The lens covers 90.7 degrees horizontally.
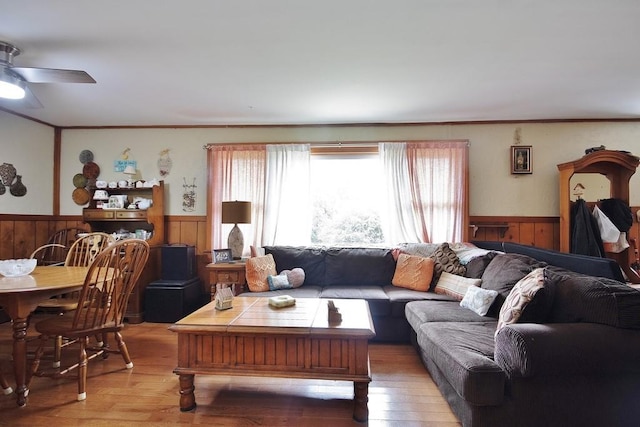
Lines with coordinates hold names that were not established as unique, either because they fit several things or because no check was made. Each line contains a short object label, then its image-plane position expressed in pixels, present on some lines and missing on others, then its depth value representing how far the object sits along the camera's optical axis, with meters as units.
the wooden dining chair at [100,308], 2.02
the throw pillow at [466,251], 3.04
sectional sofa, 1.51
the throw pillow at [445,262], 3.04
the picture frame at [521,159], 3.80
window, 4.04
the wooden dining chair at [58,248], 3.74
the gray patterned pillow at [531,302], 1.75
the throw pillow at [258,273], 3.16
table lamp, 3.53
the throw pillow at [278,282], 3.16
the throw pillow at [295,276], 3.27
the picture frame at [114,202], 3.87
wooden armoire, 3.28
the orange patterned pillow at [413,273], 3.14
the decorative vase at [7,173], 3.55
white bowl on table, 2.18
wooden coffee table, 1.81
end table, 3.32
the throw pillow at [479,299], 2.33
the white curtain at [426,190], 3.77
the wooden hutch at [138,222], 3.60
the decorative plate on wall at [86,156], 4.14
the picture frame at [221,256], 3.48
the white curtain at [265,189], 3.93
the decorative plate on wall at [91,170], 4.12
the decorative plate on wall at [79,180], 4.14
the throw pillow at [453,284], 2.76
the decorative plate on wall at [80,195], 4.15
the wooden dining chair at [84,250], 2.91
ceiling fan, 2.17
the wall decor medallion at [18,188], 3.66
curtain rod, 3.93
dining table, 1.85
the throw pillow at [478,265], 2.78
